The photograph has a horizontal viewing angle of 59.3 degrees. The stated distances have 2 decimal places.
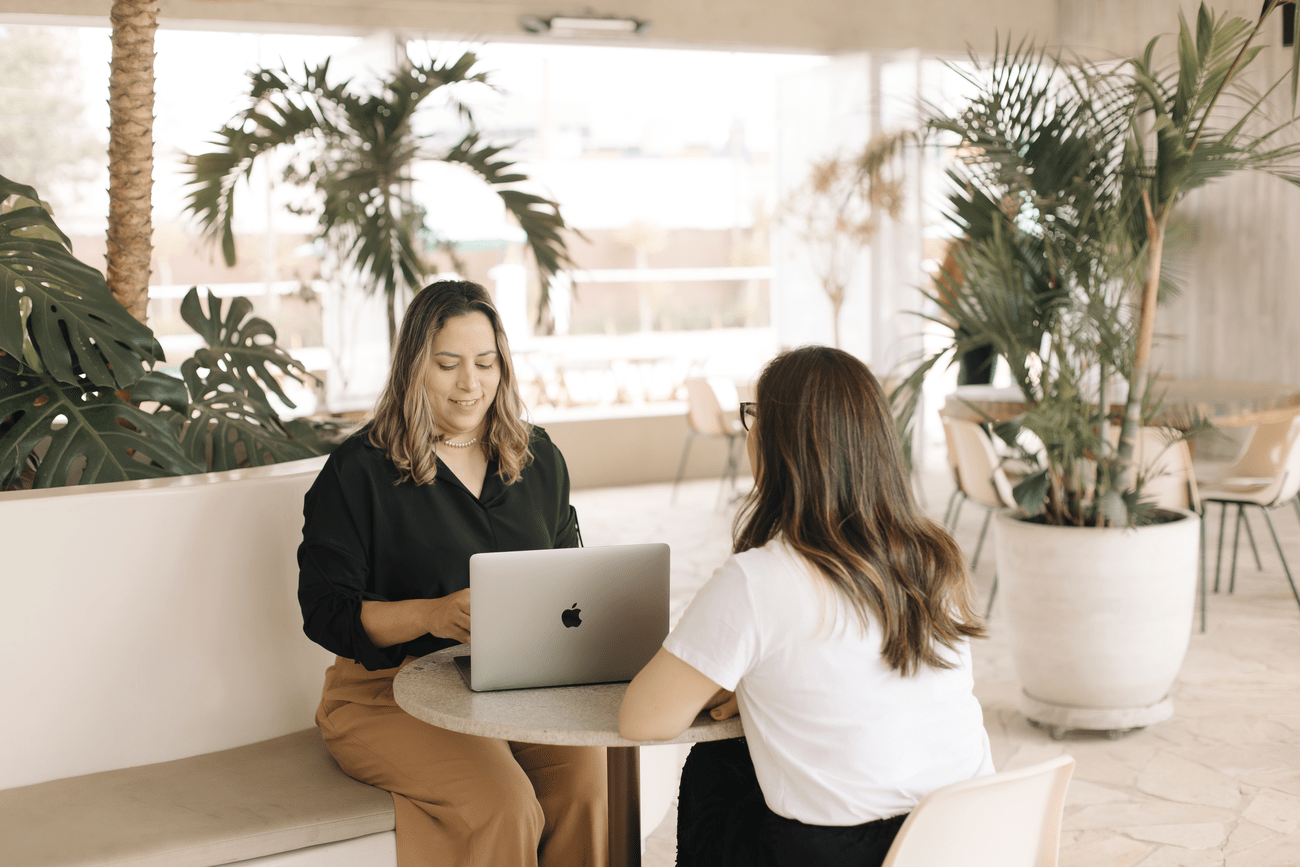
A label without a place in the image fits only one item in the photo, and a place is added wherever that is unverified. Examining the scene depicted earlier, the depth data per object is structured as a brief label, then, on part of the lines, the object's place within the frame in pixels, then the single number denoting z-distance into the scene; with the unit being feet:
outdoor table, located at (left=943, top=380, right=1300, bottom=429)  14.98
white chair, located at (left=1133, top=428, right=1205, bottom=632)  13.39
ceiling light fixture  23.81
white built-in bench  6.57
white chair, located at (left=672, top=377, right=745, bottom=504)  22.85
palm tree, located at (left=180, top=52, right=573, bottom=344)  17.02
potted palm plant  10.85
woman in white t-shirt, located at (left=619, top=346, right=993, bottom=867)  4.95
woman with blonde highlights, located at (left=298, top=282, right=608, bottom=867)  6.38
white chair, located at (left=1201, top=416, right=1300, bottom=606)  14.55
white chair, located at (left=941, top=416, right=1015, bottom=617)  14.88
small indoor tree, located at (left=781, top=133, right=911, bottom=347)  25.38
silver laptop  5.48
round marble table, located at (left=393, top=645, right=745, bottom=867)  5.14
